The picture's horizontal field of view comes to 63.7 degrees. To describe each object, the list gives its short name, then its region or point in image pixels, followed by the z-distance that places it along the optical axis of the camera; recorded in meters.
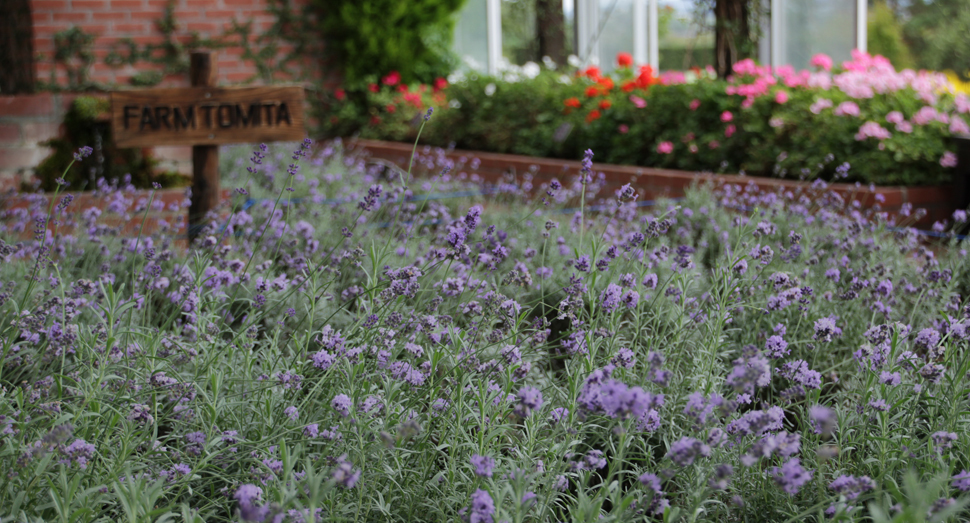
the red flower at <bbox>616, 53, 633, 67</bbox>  7.51
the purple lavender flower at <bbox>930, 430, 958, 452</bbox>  1.40
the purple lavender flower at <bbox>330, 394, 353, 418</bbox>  1.39
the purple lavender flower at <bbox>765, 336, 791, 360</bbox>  1.67
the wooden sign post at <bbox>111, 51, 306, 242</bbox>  3.56
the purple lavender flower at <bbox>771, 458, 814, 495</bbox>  1.09
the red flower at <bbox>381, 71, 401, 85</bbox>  9.26
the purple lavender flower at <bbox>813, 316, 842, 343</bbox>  1.67
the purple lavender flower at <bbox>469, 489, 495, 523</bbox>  1.23
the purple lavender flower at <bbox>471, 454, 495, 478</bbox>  1.21
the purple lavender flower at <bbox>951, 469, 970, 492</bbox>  1.27
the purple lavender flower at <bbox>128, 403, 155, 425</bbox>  1.43
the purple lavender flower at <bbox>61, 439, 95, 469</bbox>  1.31
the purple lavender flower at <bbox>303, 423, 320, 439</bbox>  1.54
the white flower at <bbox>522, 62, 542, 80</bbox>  8.73
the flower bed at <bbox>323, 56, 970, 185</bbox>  4.70
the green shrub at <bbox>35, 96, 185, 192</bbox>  5.05
